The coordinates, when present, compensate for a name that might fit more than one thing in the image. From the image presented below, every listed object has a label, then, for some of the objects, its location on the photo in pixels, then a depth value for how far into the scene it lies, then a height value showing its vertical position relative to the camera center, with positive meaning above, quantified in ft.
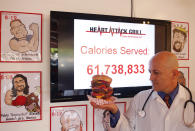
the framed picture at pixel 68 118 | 5.82 -1.50
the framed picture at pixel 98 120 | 6.24 -1.64
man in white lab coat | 5.00 -0.97
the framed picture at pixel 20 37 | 5.30 +0.79
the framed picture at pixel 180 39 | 7.27 +1.01
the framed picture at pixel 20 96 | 5.32 -0.80
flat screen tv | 5.51 +0.50
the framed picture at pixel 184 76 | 7.40 -0.33
